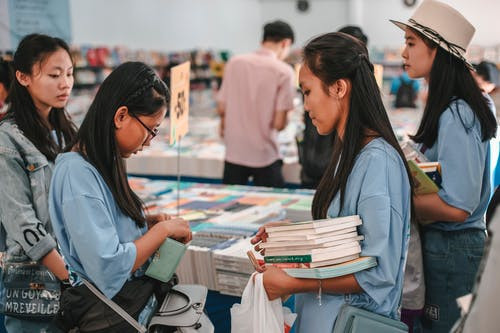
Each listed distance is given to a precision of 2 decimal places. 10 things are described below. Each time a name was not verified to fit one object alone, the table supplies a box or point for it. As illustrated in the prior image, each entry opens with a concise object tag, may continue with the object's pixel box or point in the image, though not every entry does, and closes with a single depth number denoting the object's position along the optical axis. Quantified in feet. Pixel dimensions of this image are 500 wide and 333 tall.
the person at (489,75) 16.30
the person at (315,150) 11.12
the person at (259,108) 13.57
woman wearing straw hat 6.29
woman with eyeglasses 4.82
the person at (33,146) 6.29
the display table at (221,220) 7.56
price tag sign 8.70
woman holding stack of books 4.79
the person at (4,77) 9.36
